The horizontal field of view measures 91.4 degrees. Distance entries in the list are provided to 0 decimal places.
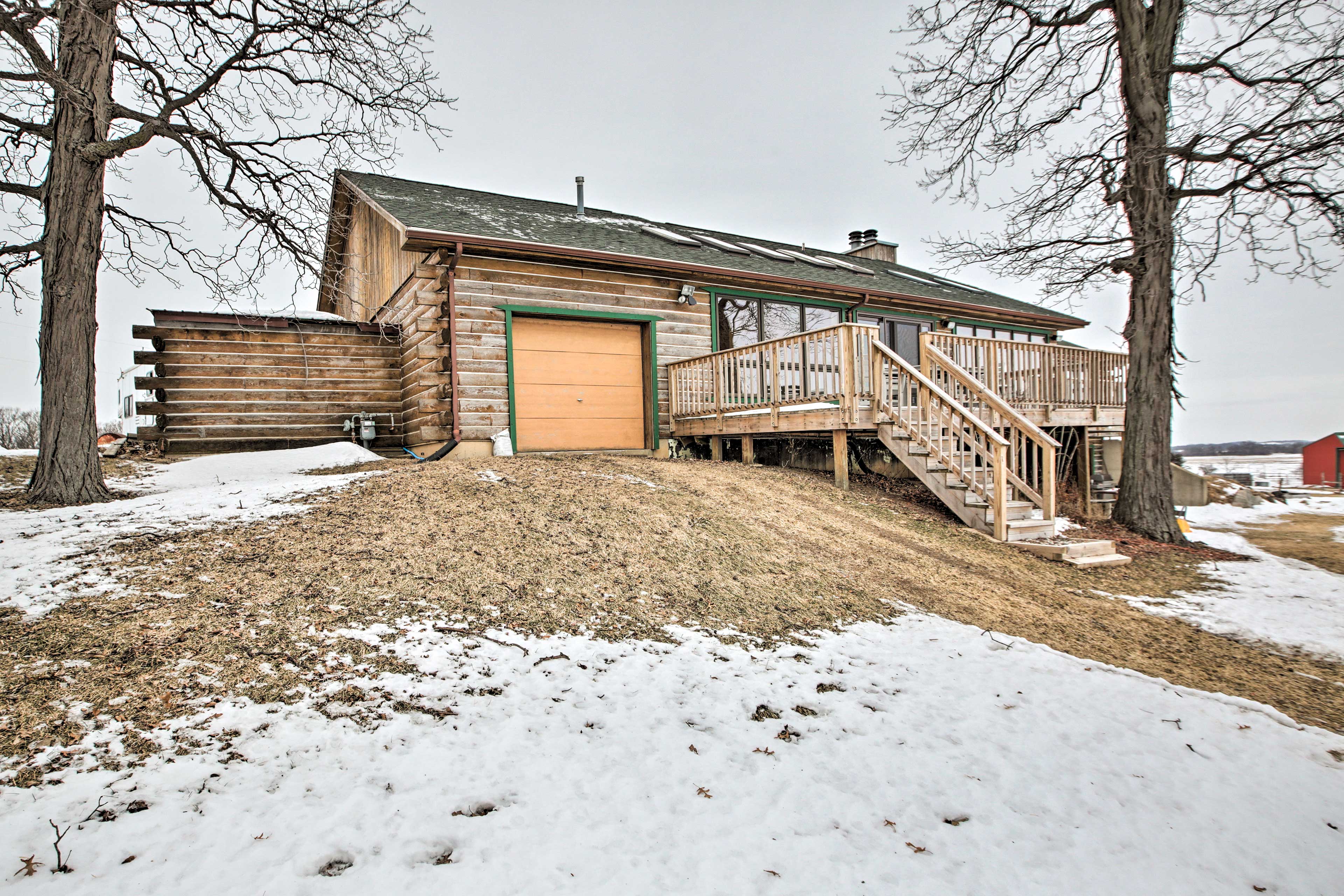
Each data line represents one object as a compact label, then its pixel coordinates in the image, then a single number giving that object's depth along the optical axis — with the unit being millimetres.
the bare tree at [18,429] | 23500
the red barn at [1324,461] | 28375
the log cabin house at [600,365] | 8000
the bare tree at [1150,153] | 8359
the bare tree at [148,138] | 6004
